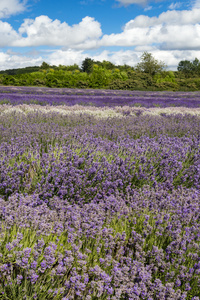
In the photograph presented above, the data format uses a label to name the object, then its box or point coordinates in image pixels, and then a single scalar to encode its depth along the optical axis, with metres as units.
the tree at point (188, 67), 65.09
